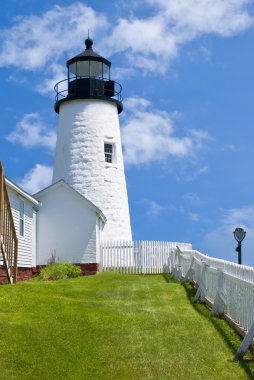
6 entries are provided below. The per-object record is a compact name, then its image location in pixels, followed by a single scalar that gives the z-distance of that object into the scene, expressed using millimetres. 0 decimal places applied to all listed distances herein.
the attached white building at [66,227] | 32250
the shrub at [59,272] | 29016
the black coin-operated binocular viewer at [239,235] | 23594
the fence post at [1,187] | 18219
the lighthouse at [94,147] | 35281
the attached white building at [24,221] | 27286
